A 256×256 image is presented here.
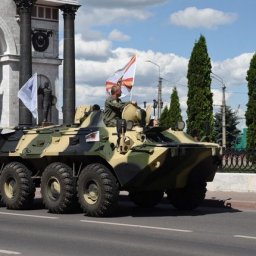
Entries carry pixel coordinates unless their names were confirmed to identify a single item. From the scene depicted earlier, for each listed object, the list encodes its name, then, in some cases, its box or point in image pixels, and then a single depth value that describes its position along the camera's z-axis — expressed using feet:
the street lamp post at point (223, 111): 169.66
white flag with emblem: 86.33
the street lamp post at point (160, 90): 199.00
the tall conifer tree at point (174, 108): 190.80
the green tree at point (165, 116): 197.90
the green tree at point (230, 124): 239.30
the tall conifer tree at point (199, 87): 119.96
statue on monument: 119.55
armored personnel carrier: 47.57
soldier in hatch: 51.21
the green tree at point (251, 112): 92.66
